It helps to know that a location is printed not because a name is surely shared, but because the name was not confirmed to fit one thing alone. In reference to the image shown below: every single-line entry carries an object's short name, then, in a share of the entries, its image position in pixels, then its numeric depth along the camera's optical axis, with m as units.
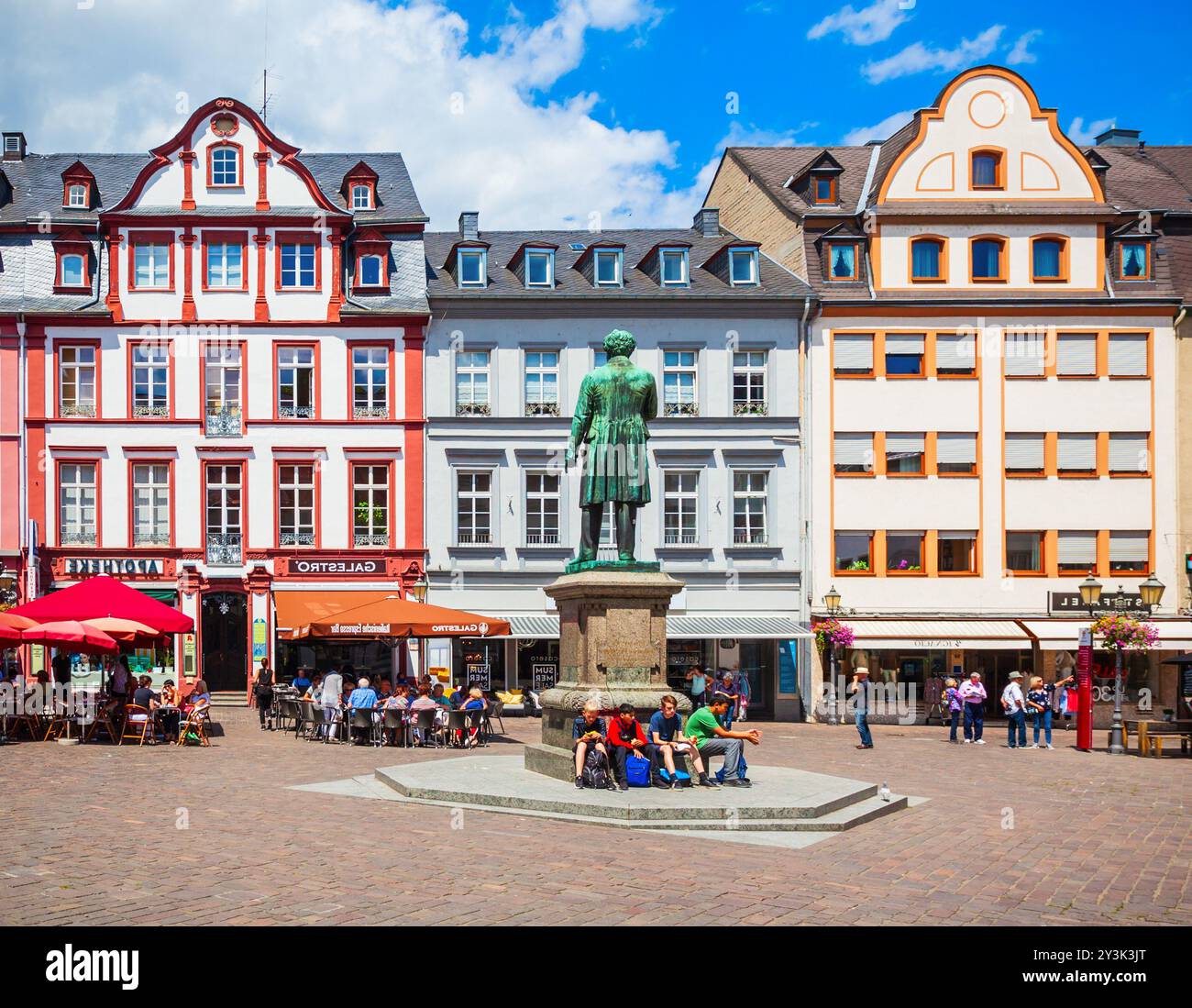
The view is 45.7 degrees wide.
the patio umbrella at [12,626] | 22.81
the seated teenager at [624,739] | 15.45
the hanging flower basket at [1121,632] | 30.59
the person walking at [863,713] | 25.88
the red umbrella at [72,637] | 22.84
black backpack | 15.27
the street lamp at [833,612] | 34.47
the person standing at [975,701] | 27.72
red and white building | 35.88
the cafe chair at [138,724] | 23.72
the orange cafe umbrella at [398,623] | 25.75
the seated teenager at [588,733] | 15.33
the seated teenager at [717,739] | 15.91
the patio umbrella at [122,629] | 23.28
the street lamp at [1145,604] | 25.61
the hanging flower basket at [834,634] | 35.19
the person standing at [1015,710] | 26.56
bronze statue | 16.83
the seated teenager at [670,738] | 15.61
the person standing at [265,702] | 28.84
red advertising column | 25.80
